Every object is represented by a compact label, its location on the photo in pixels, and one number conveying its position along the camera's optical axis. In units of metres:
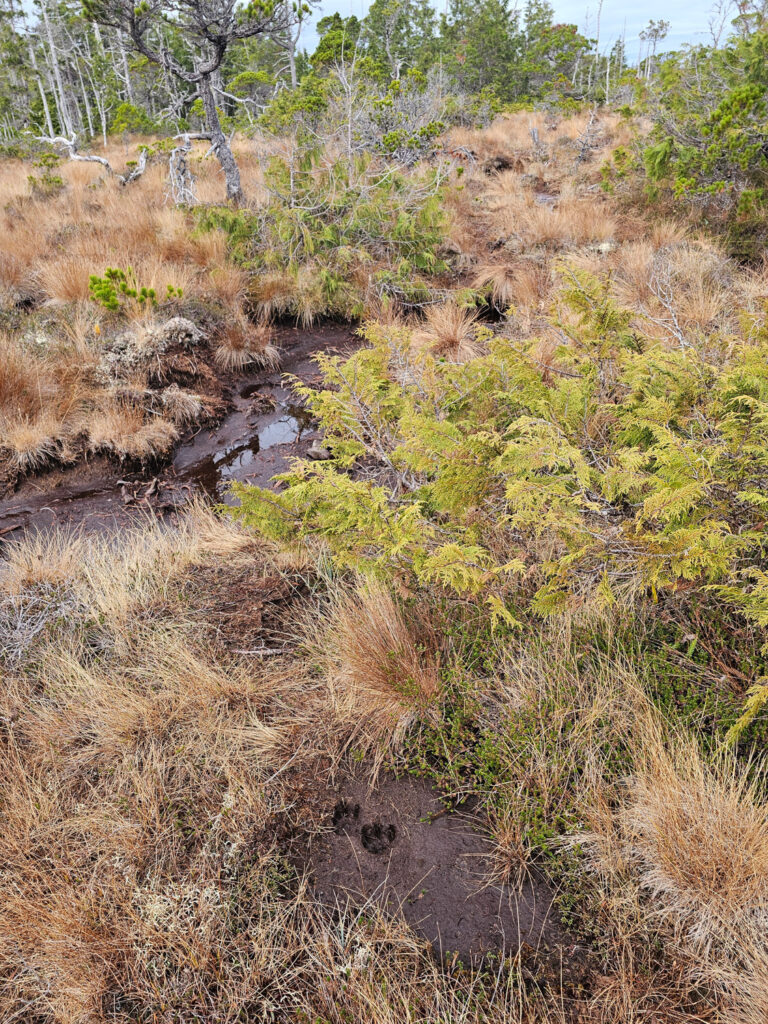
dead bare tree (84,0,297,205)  7.27
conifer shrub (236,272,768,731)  1.95
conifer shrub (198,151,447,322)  7.94
